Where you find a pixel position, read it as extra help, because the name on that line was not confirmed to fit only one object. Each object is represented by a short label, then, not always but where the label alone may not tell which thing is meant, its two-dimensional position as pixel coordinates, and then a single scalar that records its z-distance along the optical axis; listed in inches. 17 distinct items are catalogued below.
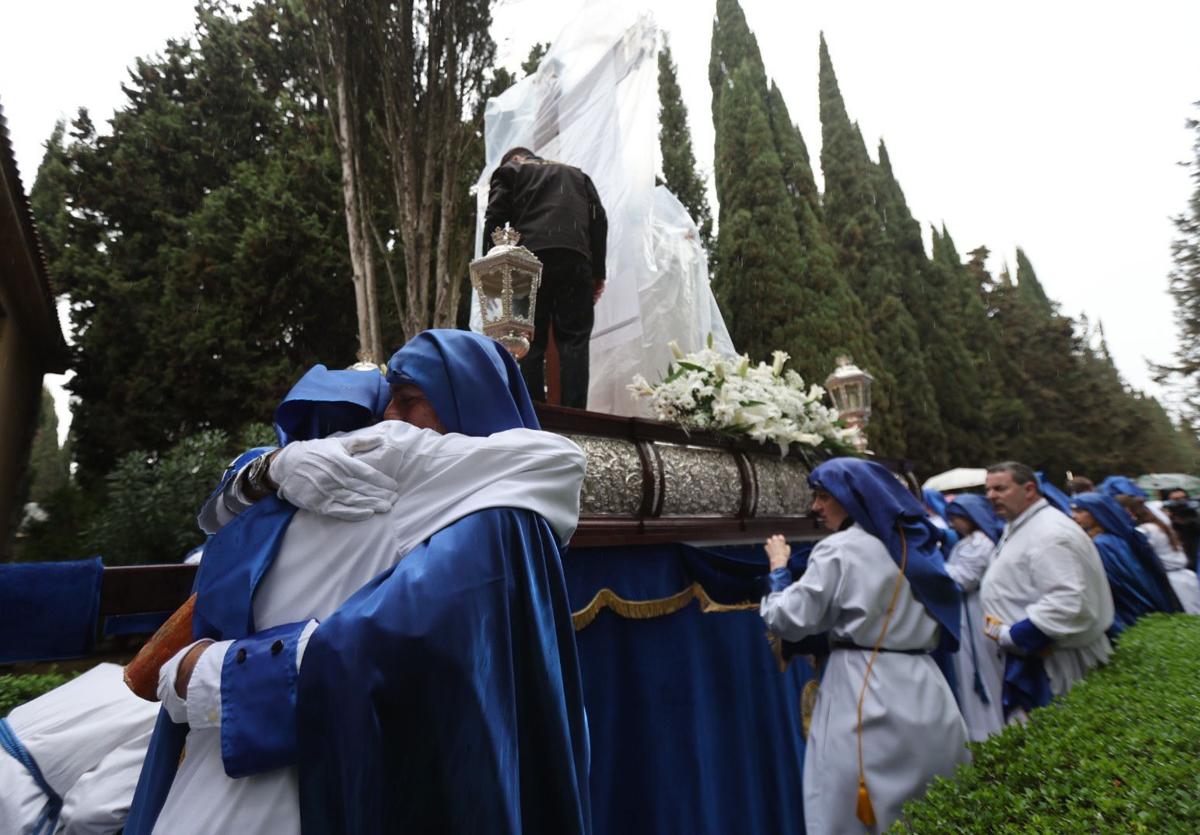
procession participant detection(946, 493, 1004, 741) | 204.1
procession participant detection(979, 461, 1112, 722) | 133.5
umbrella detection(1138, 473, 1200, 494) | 436.0
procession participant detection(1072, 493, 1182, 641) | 215.2
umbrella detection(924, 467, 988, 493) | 445.4
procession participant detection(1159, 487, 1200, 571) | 277.6
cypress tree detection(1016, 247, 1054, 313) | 1265.0
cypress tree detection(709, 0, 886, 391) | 584.4
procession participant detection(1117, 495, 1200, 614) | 277.3
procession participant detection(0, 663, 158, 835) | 71.0
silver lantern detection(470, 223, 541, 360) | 118.1
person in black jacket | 151.2
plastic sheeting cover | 201.6
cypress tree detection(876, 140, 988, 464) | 728.3
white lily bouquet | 135.7
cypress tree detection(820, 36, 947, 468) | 637.9
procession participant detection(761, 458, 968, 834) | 105.0
